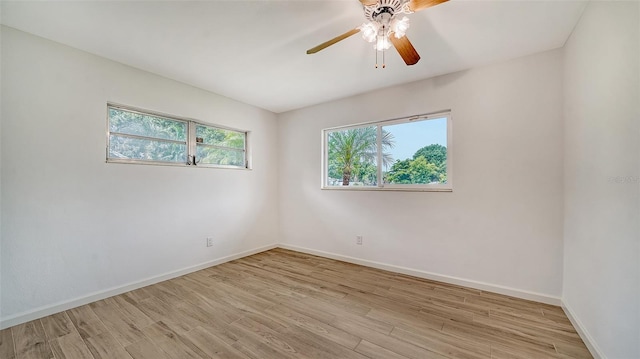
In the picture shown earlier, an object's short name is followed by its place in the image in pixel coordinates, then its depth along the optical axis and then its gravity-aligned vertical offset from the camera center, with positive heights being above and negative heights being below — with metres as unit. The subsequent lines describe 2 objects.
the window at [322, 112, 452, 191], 2.90 +0.36
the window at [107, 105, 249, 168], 2.61 +0.50
